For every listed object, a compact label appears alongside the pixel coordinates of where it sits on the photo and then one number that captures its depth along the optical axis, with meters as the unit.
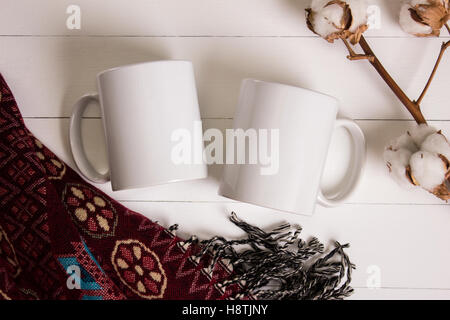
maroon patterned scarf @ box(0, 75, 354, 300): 0.64
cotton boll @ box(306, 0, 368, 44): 0.56
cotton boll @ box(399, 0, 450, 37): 0.57
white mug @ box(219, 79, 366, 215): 0.52
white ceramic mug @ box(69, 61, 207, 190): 0.53
